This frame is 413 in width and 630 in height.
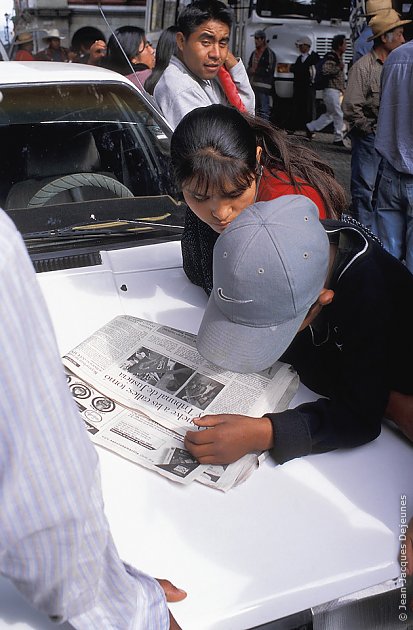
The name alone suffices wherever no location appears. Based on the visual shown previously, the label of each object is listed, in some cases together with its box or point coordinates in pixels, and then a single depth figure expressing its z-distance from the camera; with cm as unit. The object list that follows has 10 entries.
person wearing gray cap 132
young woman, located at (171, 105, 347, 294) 179
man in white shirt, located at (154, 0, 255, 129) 293
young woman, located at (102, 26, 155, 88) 401
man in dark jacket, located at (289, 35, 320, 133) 870
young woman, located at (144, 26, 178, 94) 379
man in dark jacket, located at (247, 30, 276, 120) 870
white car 116
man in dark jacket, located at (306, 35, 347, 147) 841
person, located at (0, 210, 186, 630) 67
